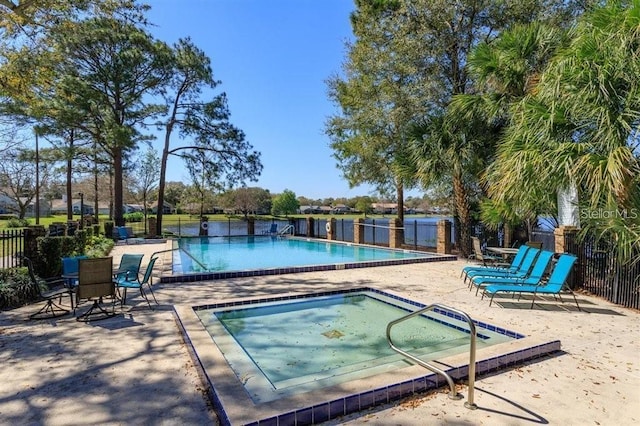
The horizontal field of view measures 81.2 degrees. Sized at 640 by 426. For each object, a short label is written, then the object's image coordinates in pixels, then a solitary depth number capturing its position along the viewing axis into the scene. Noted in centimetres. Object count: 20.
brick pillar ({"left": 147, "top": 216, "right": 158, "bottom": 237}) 2008
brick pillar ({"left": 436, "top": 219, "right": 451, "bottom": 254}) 1262
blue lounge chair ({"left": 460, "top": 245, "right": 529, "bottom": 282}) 758
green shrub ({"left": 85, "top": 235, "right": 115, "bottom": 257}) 1038
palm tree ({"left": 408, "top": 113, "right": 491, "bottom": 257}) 1122
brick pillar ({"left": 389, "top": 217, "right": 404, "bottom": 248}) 1508
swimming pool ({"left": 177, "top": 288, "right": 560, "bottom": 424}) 296
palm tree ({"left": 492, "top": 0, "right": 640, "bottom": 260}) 536
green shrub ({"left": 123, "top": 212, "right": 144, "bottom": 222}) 3556
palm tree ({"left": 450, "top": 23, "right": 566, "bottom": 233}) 927
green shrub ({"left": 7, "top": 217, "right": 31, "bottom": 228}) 2250
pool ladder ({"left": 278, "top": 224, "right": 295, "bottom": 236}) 2228
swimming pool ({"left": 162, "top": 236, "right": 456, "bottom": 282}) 959
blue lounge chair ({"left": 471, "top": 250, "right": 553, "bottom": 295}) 635
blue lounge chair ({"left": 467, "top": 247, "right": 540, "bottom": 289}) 711
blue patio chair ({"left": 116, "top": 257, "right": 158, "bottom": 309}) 598
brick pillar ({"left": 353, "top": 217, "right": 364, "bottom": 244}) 1727
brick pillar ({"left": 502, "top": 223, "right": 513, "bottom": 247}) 1306
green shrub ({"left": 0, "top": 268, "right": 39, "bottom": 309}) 608
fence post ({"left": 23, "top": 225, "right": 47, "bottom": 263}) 758
